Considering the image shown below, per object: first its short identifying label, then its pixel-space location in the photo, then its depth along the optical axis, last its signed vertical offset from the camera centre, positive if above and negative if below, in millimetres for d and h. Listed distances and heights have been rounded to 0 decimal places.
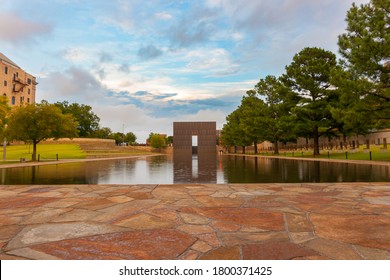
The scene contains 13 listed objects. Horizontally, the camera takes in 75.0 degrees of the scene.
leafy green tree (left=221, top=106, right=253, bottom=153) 59997 +4550
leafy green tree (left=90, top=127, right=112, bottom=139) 101188 +7631
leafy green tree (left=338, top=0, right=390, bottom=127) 19297 +7079
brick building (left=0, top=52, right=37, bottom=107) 66625 +19461
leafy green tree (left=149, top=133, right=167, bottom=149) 105756 +3617
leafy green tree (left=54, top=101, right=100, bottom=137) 96750 +14065
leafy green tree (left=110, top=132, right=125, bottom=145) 122831 +6916
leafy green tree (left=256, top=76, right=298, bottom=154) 44156 +6614
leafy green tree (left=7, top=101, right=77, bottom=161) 28719 +3343
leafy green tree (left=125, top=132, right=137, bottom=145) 132862 +6851
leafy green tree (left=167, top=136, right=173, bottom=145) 176500 +7532
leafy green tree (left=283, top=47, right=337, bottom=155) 31734 +8247
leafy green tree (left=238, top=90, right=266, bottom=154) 45531 +6163
